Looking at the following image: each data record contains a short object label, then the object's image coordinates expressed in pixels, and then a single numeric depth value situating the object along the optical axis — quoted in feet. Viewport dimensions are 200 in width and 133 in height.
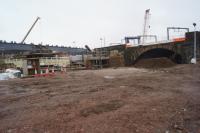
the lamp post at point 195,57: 65.95
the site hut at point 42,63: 70.15
